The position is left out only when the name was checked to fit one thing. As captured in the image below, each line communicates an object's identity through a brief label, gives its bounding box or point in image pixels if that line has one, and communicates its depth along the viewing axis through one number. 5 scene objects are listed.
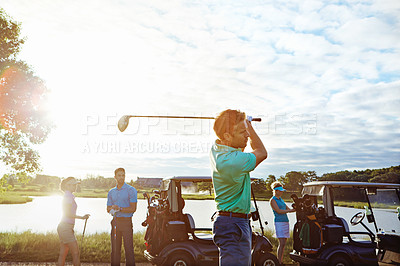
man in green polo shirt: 2.88
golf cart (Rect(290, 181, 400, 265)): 7.87
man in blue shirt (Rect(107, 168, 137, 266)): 7.78
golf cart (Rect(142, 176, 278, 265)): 7.59
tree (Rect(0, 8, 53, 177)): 15.05
